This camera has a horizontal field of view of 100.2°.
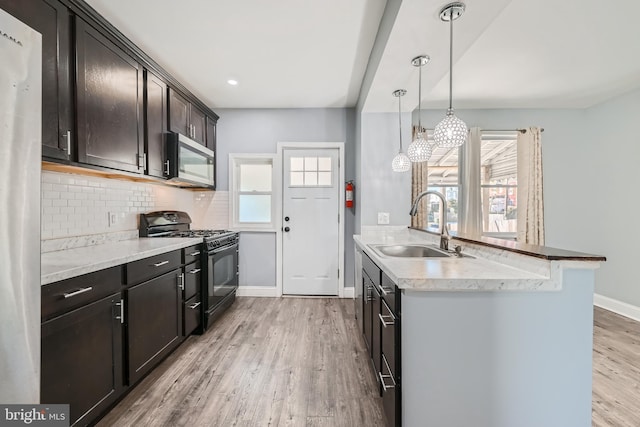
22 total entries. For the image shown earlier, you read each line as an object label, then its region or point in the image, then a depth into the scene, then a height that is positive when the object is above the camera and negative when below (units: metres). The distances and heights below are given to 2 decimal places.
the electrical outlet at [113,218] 2.34 -0.04
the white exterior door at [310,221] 3.72 -0.12
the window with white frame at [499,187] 3.85 +0.36
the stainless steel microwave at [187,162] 2.63 +0.56
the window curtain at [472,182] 3.64 +0.41
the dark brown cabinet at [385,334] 1.21 -0.69
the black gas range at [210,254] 2.64 -0.44
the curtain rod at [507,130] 3.68 +1.14
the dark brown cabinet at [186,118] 2.70 +1.06
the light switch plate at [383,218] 3.10 -0.06
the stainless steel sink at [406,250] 2.12 -0.31
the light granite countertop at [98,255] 1.25 -0.26
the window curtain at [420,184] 3.60 +0.38
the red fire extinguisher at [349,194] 3.61 +0.25
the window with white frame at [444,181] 3.85 +0.45
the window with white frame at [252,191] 3.74 +0.31
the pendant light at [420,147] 2.01 +0.49
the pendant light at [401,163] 2.37 +0.44
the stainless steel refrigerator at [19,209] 0.89 +0.02
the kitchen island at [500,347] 1.14 -0.58
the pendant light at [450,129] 1.50 +0.47
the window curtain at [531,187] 3.61 +0.34
